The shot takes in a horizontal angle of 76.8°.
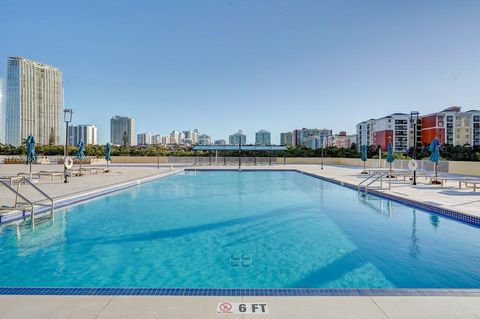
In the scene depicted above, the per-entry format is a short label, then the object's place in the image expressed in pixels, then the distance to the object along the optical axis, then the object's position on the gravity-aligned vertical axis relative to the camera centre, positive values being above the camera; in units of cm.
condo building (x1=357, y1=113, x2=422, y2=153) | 8431 +681
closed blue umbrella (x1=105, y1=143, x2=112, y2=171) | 2098 +23
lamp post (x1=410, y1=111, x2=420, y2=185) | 1305 +11
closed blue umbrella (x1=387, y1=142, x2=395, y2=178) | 1636 +7
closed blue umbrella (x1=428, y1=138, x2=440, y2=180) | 1365 +24
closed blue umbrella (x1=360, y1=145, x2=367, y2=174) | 2015 +24
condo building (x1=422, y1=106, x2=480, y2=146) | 7700 +729
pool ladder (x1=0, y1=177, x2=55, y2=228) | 659 -121
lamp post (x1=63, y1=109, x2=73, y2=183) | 1385 +176
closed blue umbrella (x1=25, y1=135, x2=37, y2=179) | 1373 +23
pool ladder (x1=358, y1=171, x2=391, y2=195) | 1098 -123
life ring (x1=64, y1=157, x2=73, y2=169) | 1262 -37
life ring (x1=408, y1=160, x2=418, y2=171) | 1309 -42
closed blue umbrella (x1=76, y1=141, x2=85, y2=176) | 1738 +24
